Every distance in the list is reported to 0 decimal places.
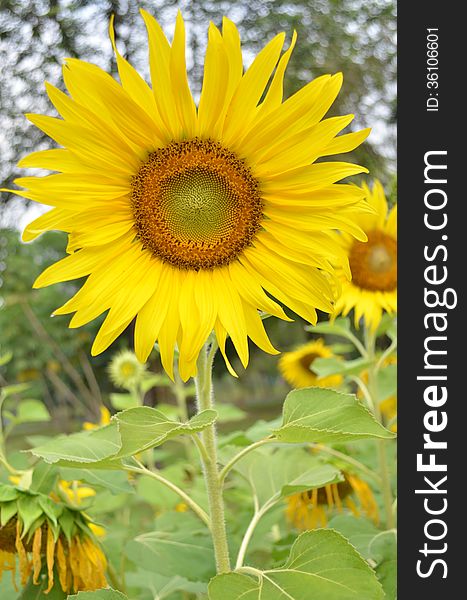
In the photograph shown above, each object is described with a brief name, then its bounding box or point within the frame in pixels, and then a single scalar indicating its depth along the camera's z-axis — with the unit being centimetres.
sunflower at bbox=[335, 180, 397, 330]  88
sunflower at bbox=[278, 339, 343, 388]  130
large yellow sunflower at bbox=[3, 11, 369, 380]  49
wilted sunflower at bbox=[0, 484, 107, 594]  57
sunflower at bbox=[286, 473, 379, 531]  85
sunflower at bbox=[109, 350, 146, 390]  126
